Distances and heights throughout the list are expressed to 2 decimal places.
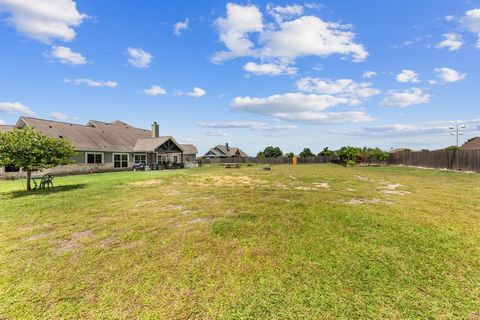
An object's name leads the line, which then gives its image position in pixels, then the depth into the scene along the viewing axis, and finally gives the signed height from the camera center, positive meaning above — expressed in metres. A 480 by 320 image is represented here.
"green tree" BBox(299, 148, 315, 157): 60.43 +1.21
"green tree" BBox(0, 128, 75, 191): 11.48 +0.49
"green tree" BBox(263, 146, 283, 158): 71.44 +1.80
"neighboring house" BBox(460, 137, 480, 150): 36.96 +1.94
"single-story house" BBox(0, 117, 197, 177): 23.22 +1.77
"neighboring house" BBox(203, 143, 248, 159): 63.62 +1.74
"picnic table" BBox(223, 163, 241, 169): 34.09 -1.08
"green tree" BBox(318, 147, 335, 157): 54.86 +1.14
